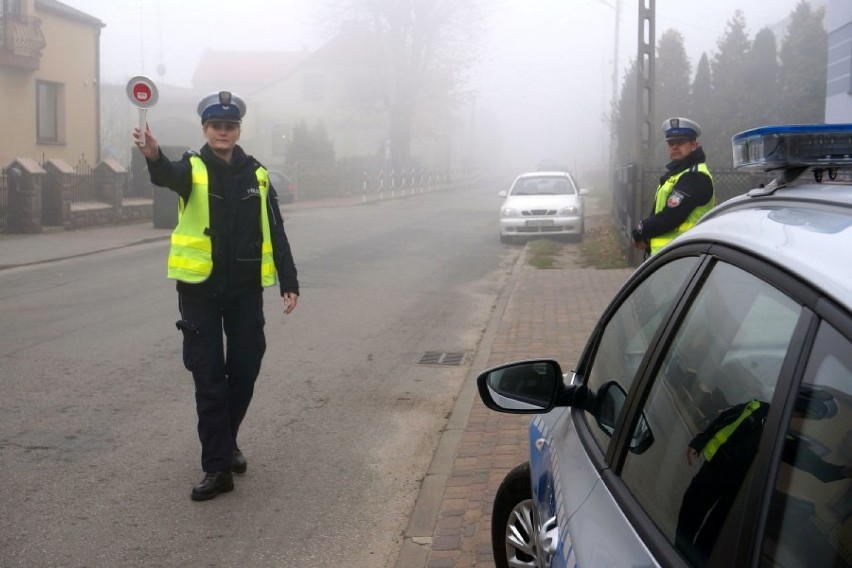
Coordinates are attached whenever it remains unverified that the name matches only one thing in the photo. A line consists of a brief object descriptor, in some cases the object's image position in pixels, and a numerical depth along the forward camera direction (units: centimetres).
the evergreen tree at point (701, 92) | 3506
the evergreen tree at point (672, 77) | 3794
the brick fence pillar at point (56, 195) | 2188
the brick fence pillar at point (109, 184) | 2441
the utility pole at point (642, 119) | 1586
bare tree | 5681
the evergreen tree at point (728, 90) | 3159
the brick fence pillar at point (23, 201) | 2075
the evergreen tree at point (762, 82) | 3198
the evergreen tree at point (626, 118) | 3366
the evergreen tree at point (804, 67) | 3016
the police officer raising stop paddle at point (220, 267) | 517
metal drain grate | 905
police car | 156
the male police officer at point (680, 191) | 703
